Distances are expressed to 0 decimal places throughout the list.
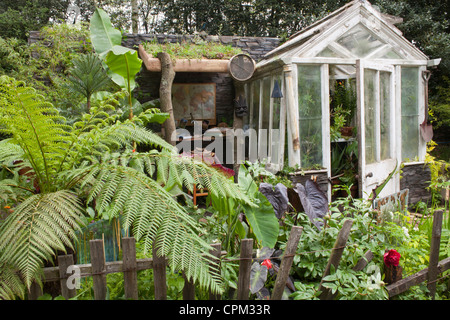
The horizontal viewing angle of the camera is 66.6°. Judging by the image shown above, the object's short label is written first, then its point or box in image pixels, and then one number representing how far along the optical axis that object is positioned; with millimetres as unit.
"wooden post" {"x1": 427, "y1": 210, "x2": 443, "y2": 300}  2053
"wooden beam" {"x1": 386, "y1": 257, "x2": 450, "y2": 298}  1916
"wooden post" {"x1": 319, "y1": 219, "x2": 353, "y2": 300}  1748
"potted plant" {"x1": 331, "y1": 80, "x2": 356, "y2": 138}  5316
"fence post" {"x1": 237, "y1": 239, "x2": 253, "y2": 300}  1572
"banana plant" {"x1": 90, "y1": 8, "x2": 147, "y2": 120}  3641
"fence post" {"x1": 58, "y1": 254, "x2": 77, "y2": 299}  1406
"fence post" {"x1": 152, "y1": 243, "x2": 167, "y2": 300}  1511
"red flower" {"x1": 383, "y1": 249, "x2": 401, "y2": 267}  1849
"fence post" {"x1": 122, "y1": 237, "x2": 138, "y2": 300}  1459
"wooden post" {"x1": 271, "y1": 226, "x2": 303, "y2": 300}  1632
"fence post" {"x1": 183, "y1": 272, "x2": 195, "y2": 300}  1554
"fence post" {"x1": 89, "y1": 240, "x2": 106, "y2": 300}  1428
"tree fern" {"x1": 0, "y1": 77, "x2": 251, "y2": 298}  1233
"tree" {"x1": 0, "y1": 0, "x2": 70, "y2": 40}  8797
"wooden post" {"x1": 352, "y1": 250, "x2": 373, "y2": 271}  1901
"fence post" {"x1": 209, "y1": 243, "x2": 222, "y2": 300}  1546
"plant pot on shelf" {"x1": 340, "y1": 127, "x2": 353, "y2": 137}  5289
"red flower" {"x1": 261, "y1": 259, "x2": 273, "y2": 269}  1751
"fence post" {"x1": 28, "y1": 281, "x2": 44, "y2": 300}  1420
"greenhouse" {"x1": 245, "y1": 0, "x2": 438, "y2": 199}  4535
